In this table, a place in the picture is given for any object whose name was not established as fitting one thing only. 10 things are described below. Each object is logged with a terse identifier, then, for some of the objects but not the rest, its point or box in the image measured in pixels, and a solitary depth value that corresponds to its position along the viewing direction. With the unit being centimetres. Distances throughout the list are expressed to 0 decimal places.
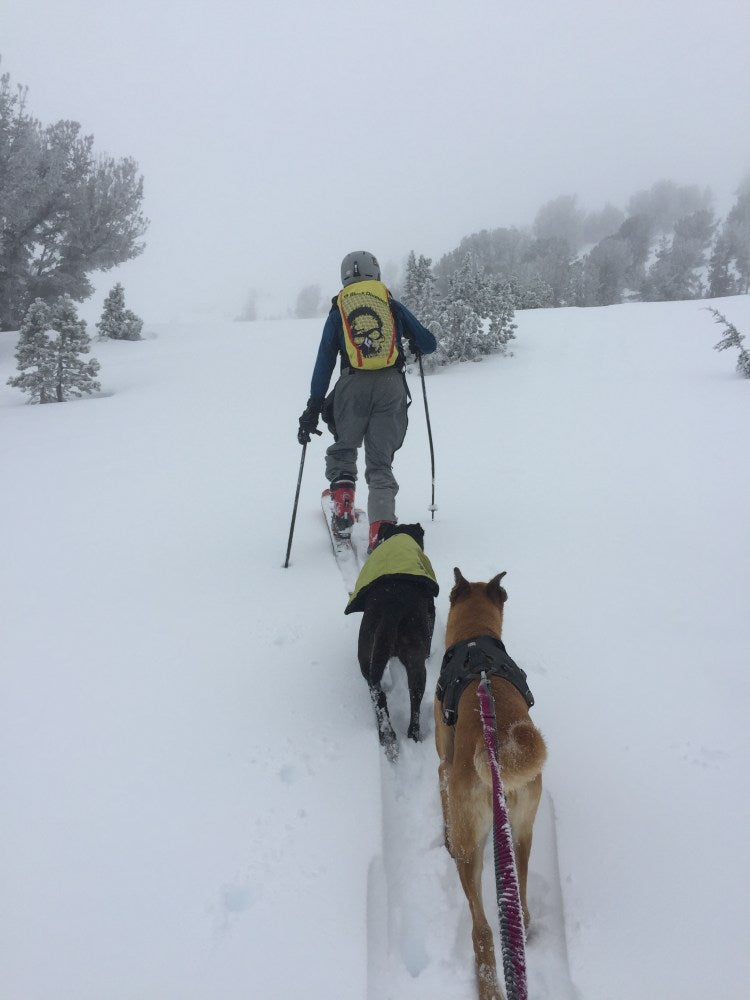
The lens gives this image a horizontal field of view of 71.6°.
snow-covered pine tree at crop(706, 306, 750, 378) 902
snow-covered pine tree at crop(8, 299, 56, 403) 1142
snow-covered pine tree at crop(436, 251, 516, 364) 1268
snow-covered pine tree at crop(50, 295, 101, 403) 1159
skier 411
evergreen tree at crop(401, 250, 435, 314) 1363
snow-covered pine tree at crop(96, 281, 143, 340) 1866
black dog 257
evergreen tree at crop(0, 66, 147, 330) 1654
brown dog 167
